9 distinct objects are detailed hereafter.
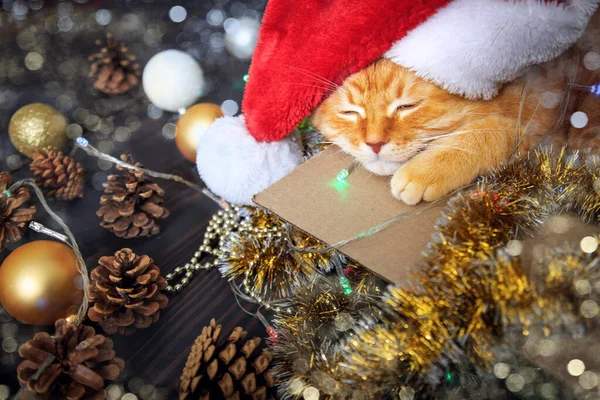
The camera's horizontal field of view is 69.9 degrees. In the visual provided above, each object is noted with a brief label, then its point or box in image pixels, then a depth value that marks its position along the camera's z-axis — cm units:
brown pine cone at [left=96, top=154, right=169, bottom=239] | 73
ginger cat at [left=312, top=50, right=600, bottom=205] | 52
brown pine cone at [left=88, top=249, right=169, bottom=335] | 58
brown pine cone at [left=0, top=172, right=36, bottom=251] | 69
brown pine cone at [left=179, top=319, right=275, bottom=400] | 49
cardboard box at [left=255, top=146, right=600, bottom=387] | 45
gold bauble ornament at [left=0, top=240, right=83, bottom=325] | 58
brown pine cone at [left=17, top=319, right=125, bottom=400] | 47
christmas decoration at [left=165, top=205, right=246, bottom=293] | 67
